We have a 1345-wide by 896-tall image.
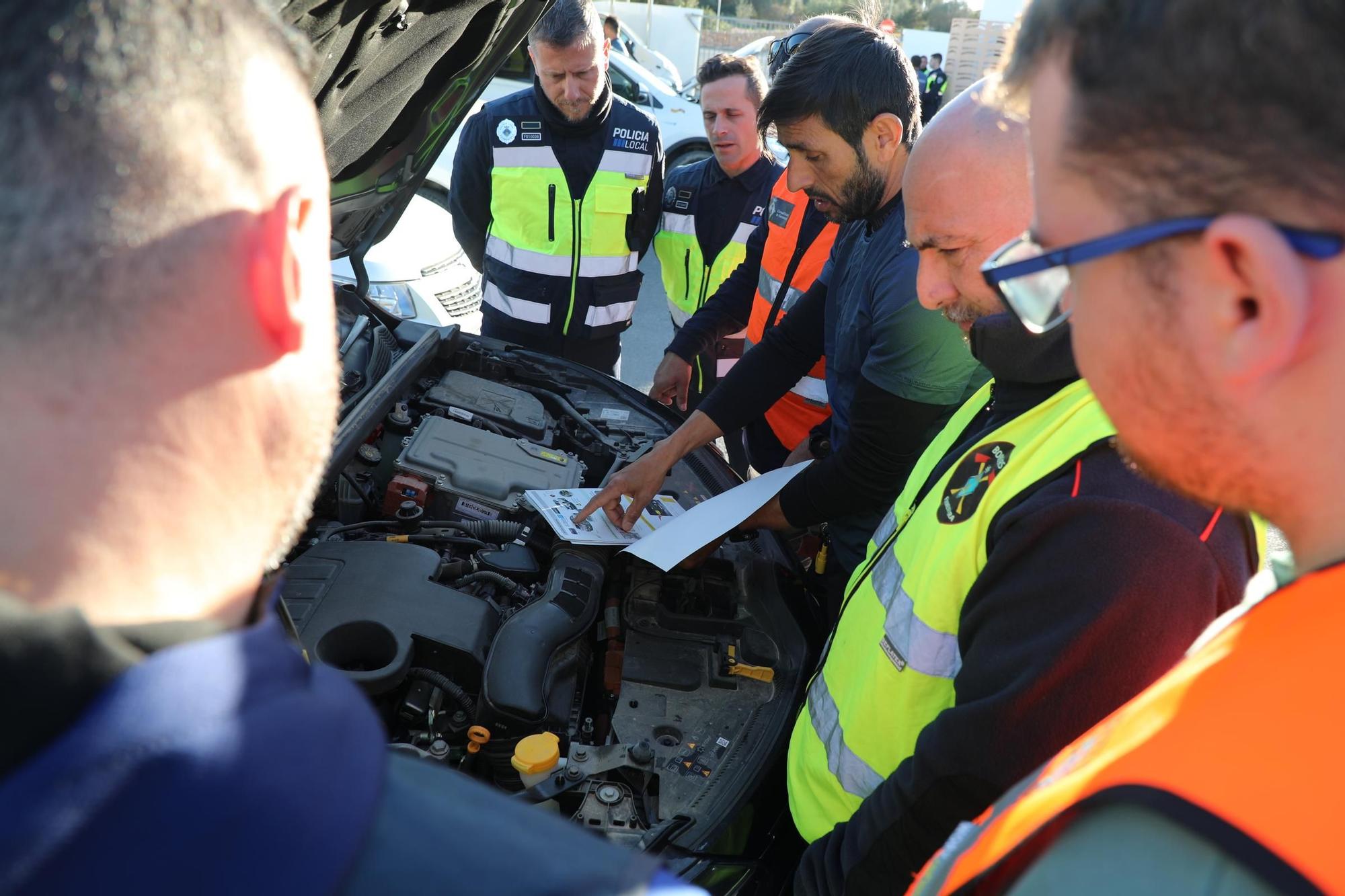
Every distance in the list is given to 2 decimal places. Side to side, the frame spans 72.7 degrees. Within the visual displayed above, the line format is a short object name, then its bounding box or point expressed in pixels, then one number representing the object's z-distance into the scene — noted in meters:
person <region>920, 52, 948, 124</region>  12.84
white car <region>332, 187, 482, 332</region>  4.50
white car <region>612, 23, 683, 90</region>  11.41
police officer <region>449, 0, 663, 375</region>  3.76
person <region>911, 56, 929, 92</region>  15.52
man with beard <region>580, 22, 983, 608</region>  2.13
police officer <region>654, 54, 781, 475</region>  4.01
